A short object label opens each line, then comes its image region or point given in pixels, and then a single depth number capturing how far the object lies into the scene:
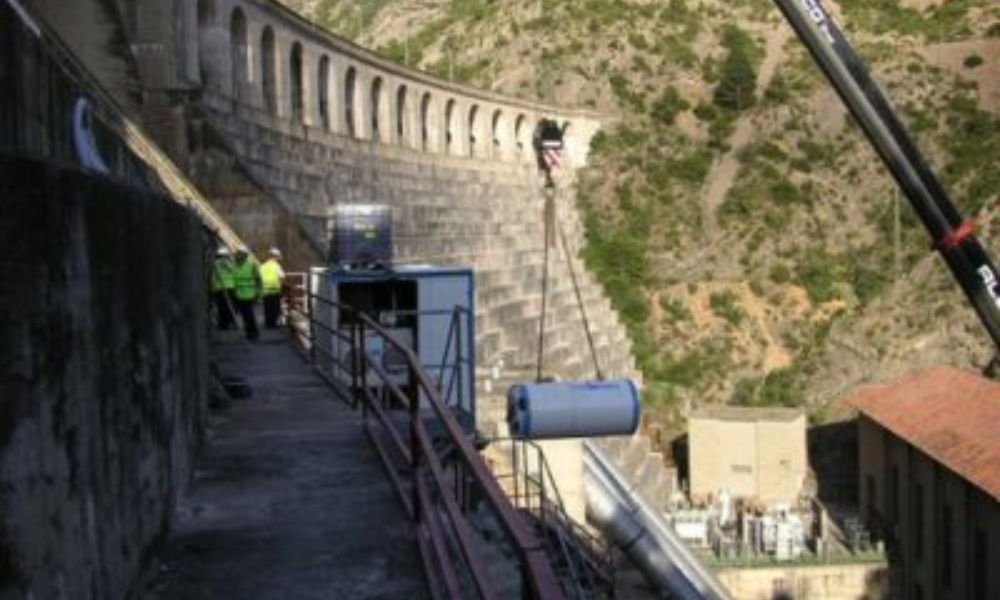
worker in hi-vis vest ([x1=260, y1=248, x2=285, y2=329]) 16.77
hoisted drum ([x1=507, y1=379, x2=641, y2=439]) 9.58
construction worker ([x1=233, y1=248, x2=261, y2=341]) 15.63
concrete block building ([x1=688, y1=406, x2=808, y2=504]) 34.06
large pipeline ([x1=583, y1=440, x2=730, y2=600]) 21.69
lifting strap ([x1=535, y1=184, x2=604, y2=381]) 30.53
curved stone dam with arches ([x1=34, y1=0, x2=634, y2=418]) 21.45
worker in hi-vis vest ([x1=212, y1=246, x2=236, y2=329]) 15.74
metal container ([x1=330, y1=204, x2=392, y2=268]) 17.33
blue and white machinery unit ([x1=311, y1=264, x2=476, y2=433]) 15.24
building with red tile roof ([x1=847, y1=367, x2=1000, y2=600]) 24.92
